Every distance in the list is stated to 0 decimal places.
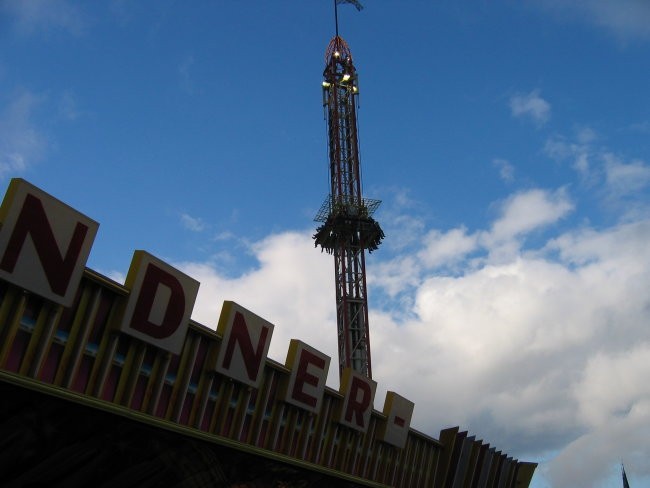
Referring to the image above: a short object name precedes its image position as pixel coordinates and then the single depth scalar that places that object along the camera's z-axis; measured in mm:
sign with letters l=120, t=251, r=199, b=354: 22250
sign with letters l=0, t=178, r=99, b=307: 18391
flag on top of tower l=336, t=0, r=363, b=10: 81950
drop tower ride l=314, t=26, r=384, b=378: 64250
